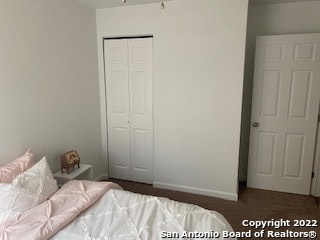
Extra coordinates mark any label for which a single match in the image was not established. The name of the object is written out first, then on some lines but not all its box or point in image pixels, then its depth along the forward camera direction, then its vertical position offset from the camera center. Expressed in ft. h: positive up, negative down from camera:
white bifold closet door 10.87 -1.08
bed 5.08 -3.02
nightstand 8.47 -3.28
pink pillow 6.37 -2.34
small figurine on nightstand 8.68 -2.78
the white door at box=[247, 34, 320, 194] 9.84 -1.17
